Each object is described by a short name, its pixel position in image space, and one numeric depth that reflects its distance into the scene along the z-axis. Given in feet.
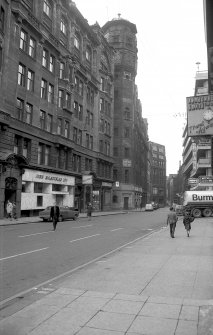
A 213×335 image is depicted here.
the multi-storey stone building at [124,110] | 254.88
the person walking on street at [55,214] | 73.84
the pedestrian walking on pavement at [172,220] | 61.79
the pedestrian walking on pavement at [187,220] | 62.44
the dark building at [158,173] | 535.76
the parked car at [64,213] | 106.52
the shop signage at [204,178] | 97.76
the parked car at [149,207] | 236.73
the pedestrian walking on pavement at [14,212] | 105.21
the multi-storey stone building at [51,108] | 112.88
